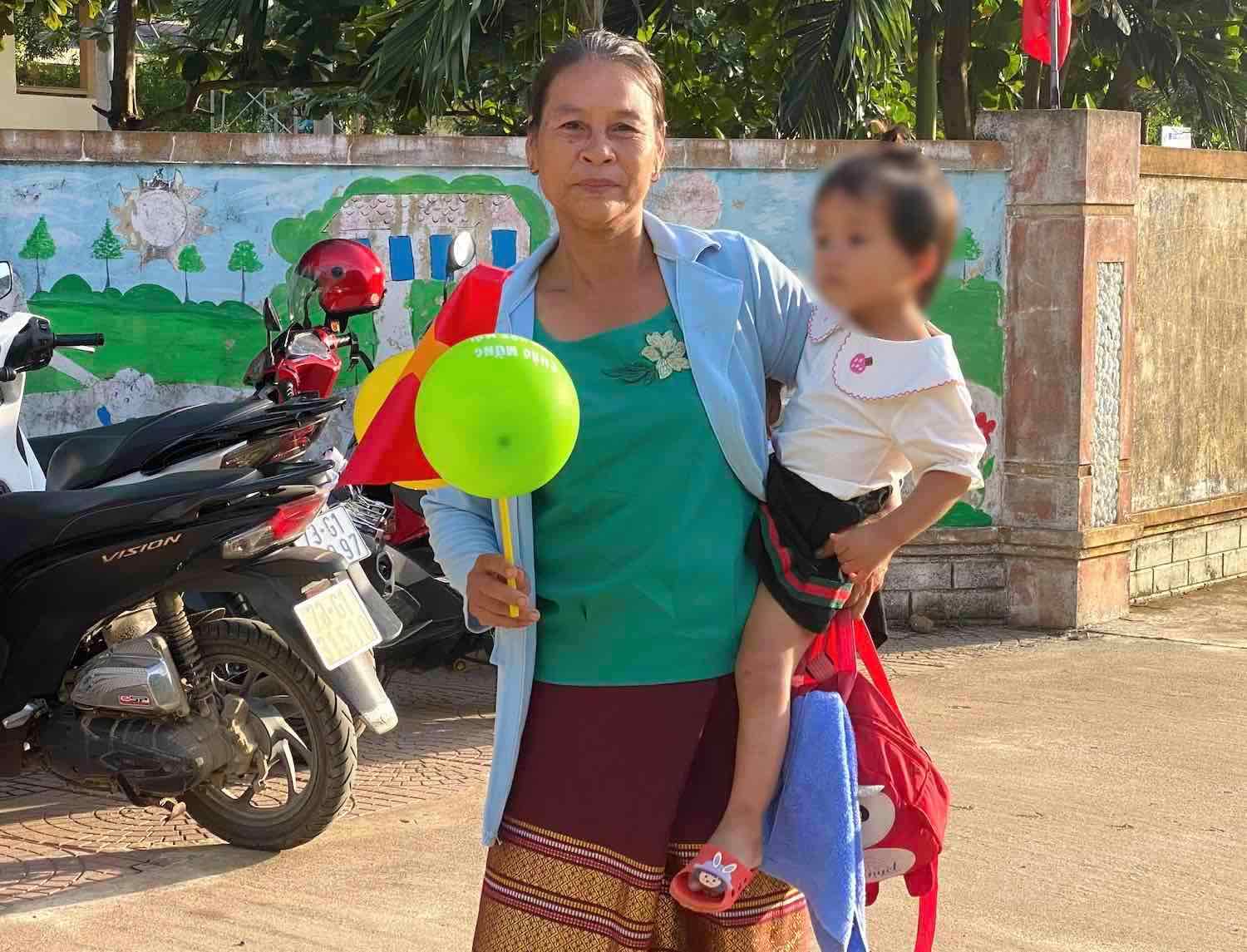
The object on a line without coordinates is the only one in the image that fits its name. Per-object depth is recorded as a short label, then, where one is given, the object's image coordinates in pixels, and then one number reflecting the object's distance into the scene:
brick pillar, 7.55
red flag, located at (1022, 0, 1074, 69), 8.56
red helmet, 5.99
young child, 2.31
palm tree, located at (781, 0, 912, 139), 12.35
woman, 2.39
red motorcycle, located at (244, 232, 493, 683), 5.51
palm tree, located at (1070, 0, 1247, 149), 14.55
